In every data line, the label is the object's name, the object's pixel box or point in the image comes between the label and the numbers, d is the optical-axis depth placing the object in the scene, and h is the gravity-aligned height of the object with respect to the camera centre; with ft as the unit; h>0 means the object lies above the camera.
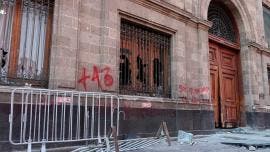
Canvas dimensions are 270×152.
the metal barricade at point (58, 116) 18.29 -1.13
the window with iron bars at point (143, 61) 27.22 +3.57
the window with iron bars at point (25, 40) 20.36 +4.03
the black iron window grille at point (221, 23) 40.47 +10.46
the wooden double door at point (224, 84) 38.55 +2.02
